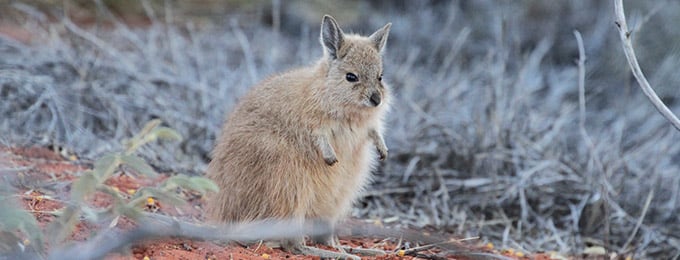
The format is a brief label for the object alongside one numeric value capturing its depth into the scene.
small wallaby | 9.52
